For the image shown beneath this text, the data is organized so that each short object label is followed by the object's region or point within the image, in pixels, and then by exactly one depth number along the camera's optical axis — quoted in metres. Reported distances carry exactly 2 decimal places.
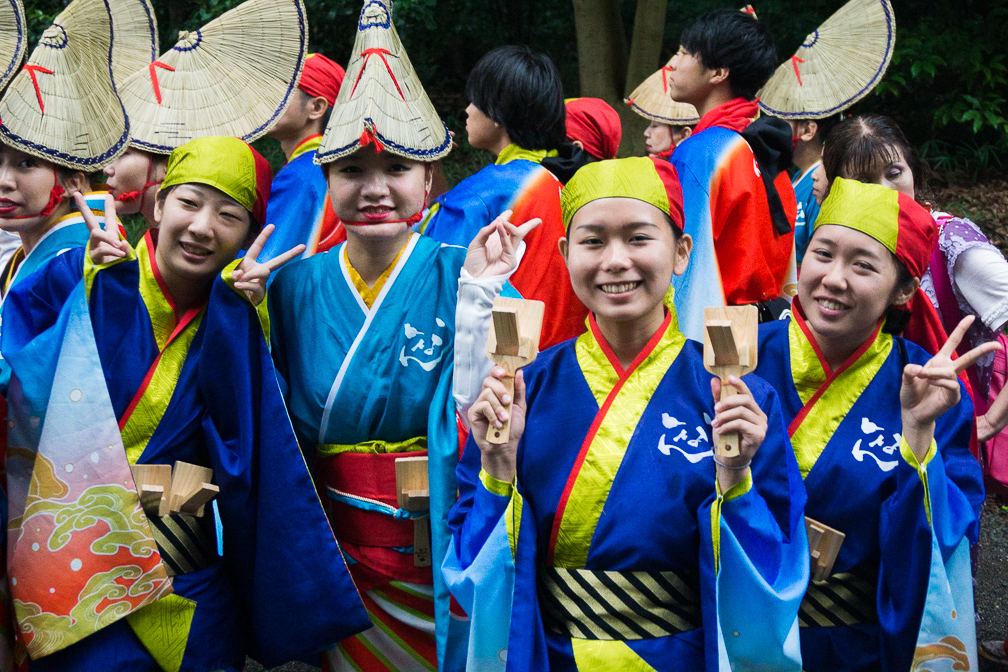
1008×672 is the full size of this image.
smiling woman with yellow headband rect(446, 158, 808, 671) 2.22
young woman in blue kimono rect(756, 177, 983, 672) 2.44
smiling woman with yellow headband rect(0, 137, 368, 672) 2.59
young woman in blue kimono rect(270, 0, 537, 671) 2.73
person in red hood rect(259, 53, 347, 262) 4.15
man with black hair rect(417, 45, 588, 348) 3.78
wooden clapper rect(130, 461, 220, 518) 2.64
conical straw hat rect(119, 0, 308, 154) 3.12
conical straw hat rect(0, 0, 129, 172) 2.86
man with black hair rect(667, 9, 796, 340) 3.87
